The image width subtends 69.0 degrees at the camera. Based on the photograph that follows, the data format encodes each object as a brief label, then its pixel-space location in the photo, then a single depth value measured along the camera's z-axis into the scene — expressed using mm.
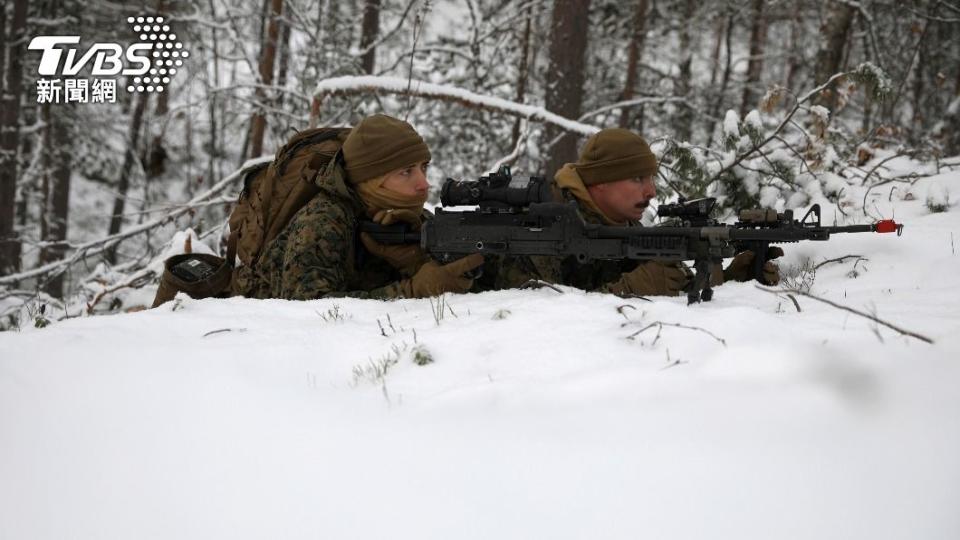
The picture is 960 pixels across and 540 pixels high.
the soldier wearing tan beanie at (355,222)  4207
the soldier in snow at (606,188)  4535
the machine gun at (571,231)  3412
